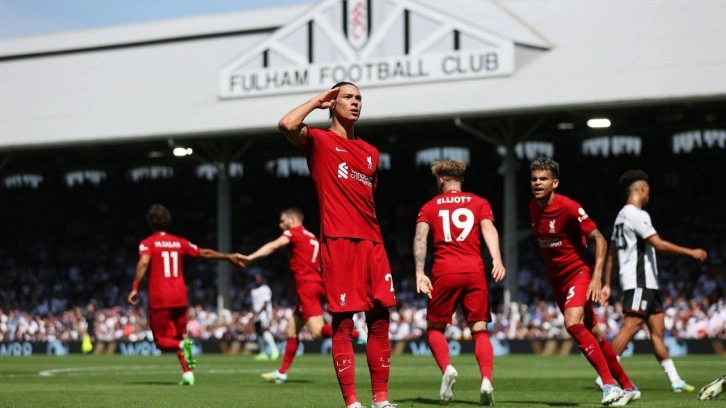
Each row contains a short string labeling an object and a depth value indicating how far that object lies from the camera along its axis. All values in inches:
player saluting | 366.0
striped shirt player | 559.5
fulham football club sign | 1370.6
